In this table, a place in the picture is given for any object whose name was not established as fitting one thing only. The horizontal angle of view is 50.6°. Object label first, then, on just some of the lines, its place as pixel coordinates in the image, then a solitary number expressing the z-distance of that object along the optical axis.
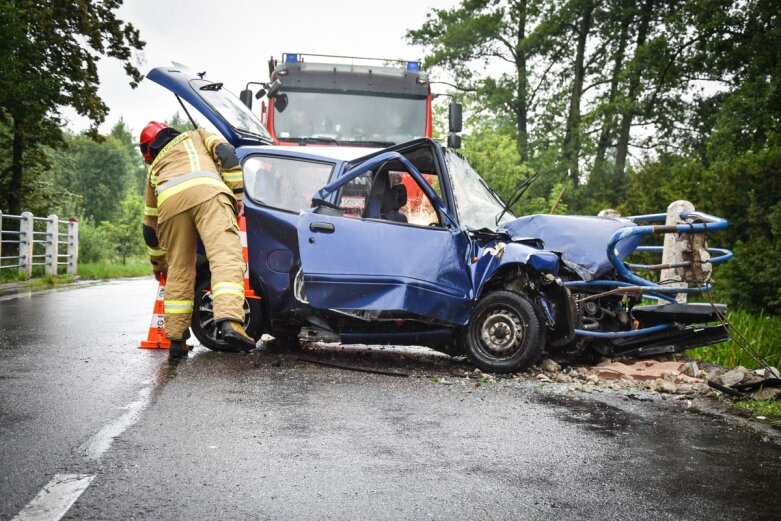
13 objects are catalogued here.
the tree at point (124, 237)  40.66
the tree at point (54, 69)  17.03
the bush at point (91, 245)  29.98
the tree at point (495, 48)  32.28
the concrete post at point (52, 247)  18.67
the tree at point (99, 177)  71.88
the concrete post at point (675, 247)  7.53
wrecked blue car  6.81
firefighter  6.52
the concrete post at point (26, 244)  17.53
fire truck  12.55
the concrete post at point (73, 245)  20.33
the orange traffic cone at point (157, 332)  7.68
